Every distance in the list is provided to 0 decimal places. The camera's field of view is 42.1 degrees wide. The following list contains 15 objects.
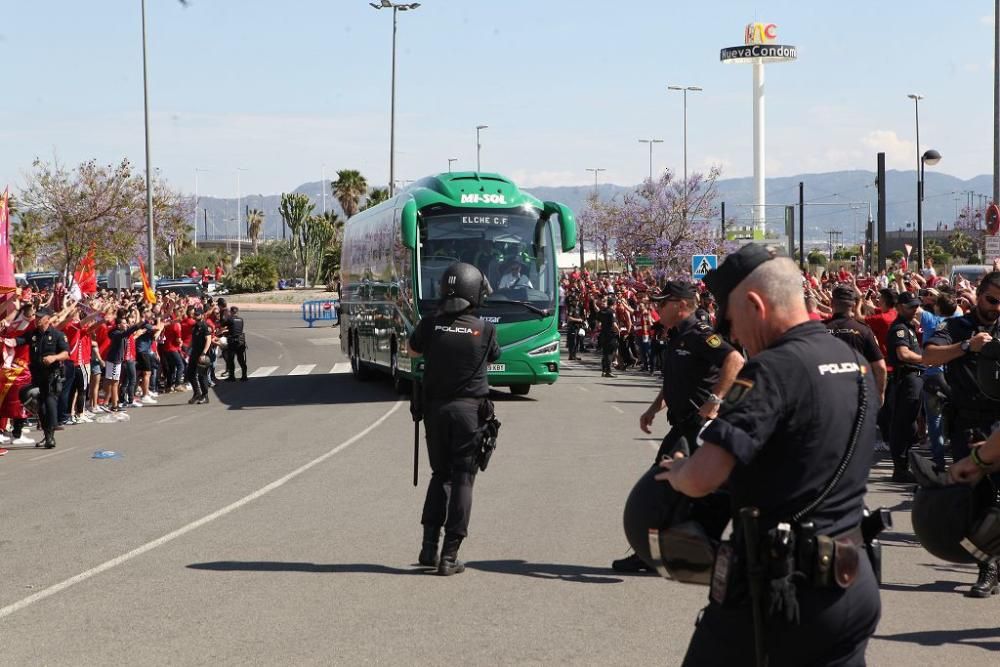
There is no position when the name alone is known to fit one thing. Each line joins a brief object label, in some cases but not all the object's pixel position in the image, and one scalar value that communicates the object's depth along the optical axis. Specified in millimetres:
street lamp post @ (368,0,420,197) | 52438
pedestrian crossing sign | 38969
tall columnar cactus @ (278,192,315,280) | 95444
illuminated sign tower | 108125
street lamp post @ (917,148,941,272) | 36906
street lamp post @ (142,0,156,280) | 41656
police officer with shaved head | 3795
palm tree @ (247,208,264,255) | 138750
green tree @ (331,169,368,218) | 97375
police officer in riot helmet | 8469
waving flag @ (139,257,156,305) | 32472
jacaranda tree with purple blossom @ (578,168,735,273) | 67438
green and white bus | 22359
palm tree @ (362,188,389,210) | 90438
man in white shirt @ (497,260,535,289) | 22562
